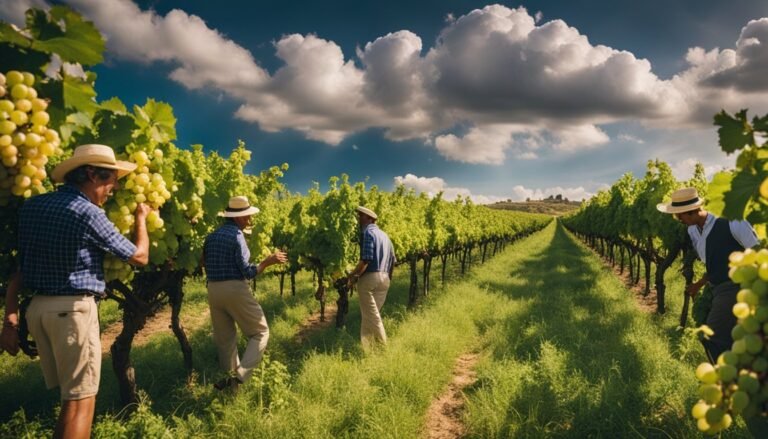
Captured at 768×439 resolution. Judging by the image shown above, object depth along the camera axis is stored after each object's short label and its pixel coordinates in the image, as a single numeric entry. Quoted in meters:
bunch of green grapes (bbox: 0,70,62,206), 2.09
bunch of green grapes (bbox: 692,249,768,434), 1.35
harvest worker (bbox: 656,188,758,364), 3.72
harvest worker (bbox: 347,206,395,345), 7.04
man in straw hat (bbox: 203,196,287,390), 5.17
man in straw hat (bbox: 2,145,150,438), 2.89
